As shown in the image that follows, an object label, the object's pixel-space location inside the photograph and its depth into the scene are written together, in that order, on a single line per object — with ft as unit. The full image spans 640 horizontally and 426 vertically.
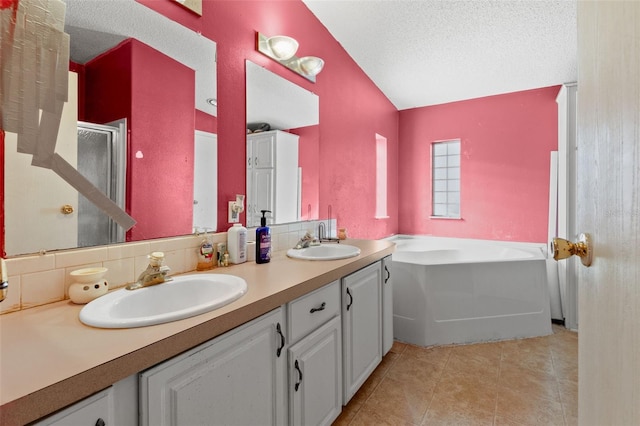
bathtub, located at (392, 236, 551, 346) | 8.11
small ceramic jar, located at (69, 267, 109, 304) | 3.07
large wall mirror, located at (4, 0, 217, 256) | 3.11
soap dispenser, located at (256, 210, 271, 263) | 5.02
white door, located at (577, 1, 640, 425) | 1.35
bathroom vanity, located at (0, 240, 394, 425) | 1.88
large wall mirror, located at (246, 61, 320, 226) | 5.85
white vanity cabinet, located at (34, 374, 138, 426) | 1.83
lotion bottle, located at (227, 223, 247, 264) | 4.92
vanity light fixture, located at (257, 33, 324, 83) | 6.08
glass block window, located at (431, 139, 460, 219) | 12.95
